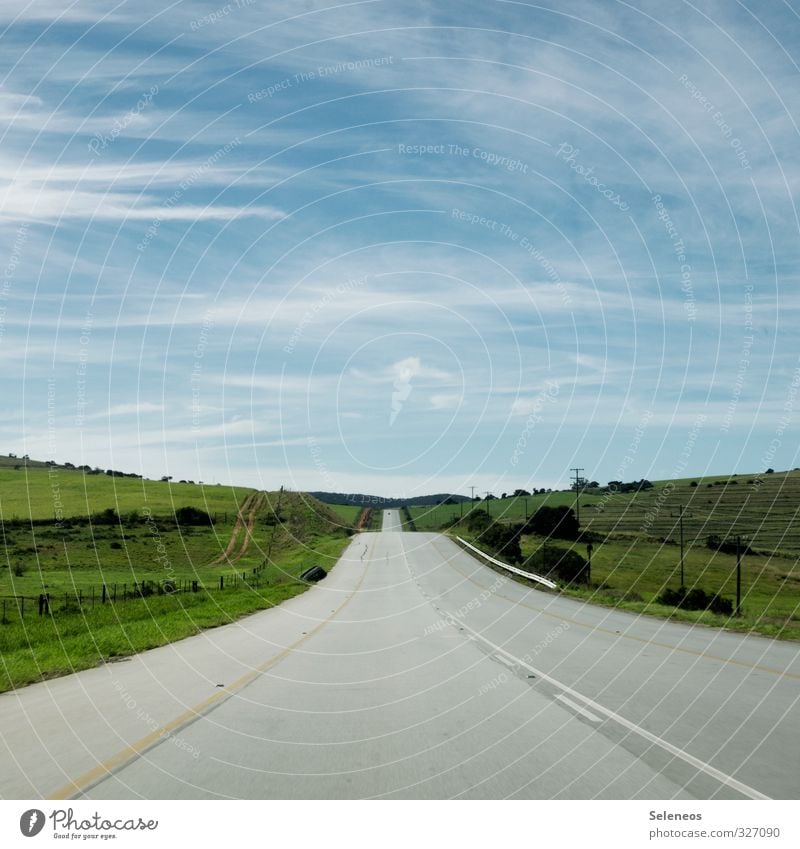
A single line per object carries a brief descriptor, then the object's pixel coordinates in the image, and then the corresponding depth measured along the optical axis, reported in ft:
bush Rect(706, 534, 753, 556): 330.54
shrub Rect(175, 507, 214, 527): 361.92
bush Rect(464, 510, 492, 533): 378.94
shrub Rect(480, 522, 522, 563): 262.57
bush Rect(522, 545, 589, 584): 218.18
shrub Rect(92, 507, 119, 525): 347.17
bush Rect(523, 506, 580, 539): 355.77
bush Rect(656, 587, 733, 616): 149.69
